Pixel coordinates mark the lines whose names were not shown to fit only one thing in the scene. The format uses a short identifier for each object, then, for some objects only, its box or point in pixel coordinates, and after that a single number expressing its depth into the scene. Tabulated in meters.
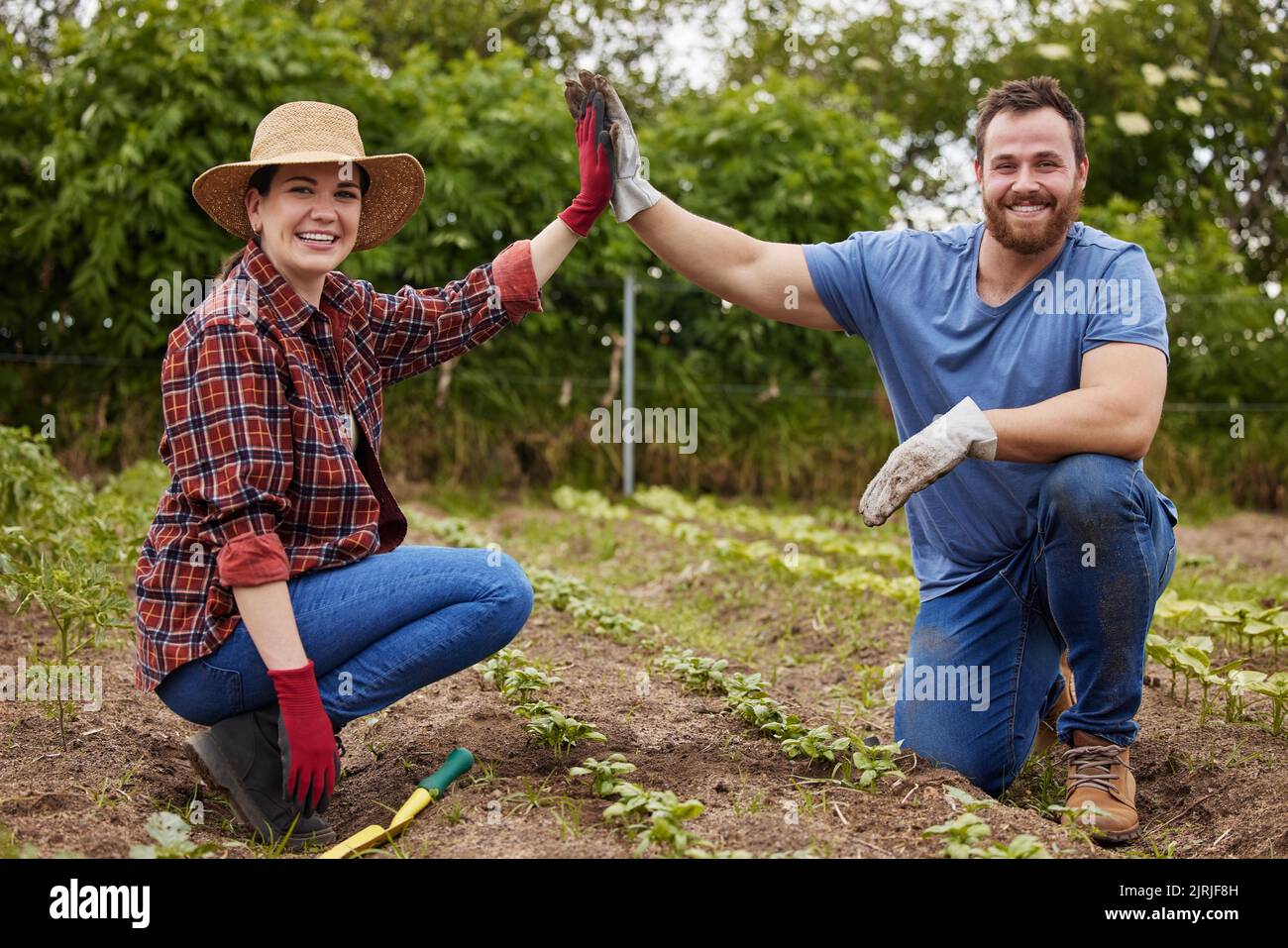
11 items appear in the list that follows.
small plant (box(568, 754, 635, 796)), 2.34
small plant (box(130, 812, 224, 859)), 1.99
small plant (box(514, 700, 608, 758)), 2.62
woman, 2.23
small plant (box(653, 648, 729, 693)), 3.18
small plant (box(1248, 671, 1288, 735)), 2.91
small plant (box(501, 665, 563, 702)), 2.88
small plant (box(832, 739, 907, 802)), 2.42
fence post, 7.22
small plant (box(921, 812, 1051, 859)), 2.02
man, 2.58
